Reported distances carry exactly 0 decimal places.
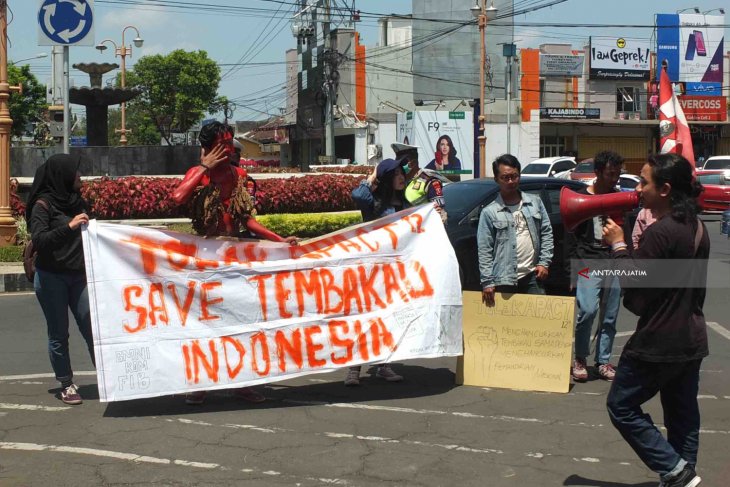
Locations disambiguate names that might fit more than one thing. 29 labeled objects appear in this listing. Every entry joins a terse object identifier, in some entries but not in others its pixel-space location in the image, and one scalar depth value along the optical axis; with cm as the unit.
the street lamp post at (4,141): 1501
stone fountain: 2556
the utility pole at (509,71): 4412
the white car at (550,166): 3362
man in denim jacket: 663
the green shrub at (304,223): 1680
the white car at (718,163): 3384
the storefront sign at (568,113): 5272
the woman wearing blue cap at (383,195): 696
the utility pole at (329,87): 5225
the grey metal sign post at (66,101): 1416
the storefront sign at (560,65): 5656
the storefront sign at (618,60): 5709
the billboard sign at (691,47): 5700
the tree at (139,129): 8681
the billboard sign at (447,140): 4016
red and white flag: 699
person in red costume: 604
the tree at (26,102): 6531
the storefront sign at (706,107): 5634
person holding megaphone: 420
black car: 973
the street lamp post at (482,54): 3288
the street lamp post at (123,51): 4259
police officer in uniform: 728
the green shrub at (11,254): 1410
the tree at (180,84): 7412
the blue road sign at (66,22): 1346
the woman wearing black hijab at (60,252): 604
